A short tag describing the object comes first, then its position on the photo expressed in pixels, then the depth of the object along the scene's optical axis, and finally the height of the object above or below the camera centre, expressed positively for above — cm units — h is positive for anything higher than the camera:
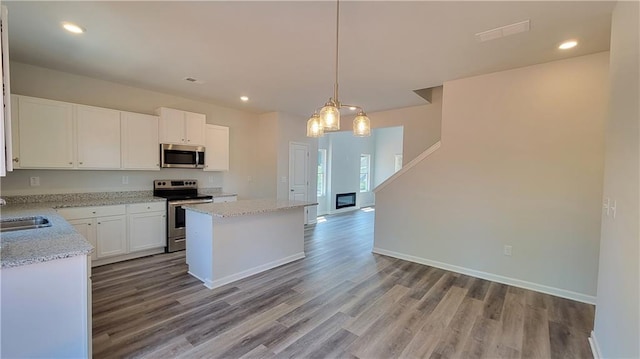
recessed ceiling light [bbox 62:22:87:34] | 240 +120
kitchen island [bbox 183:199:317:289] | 320 -87
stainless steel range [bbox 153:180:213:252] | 427 -55
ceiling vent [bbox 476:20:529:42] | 230 +122
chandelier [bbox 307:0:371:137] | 230 +44
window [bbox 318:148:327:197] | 830 -8
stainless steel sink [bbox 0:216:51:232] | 247 -54
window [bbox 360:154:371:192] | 1000 -7
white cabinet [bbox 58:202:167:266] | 351 -84
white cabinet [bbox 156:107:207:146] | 440 +67
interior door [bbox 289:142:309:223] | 624 -3
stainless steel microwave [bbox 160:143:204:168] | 442 +19
